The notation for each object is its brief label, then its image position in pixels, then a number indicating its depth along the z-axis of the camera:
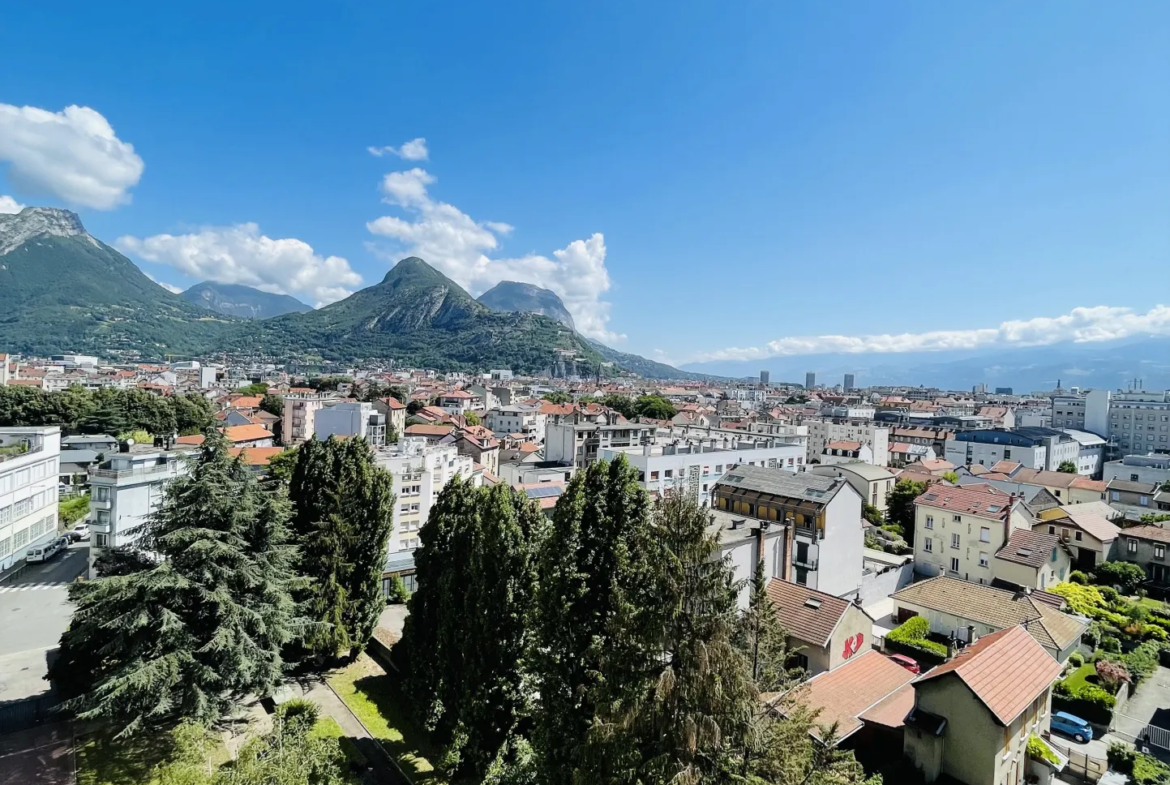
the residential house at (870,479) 53.25
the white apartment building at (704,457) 46.59
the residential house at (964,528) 37.69
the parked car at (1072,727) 21.66
